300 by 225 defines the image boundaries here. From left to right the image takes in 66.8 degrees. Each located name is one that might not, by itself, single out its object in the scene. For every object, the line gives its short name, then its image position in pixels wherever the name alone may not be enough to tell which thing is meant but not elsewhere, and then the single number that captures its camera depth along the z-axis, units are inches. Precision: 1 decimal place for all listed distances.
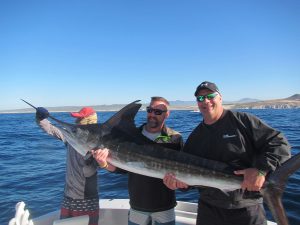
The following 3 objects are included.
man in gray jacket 117.0
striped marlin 80.4
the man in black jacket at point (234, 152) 83.7
